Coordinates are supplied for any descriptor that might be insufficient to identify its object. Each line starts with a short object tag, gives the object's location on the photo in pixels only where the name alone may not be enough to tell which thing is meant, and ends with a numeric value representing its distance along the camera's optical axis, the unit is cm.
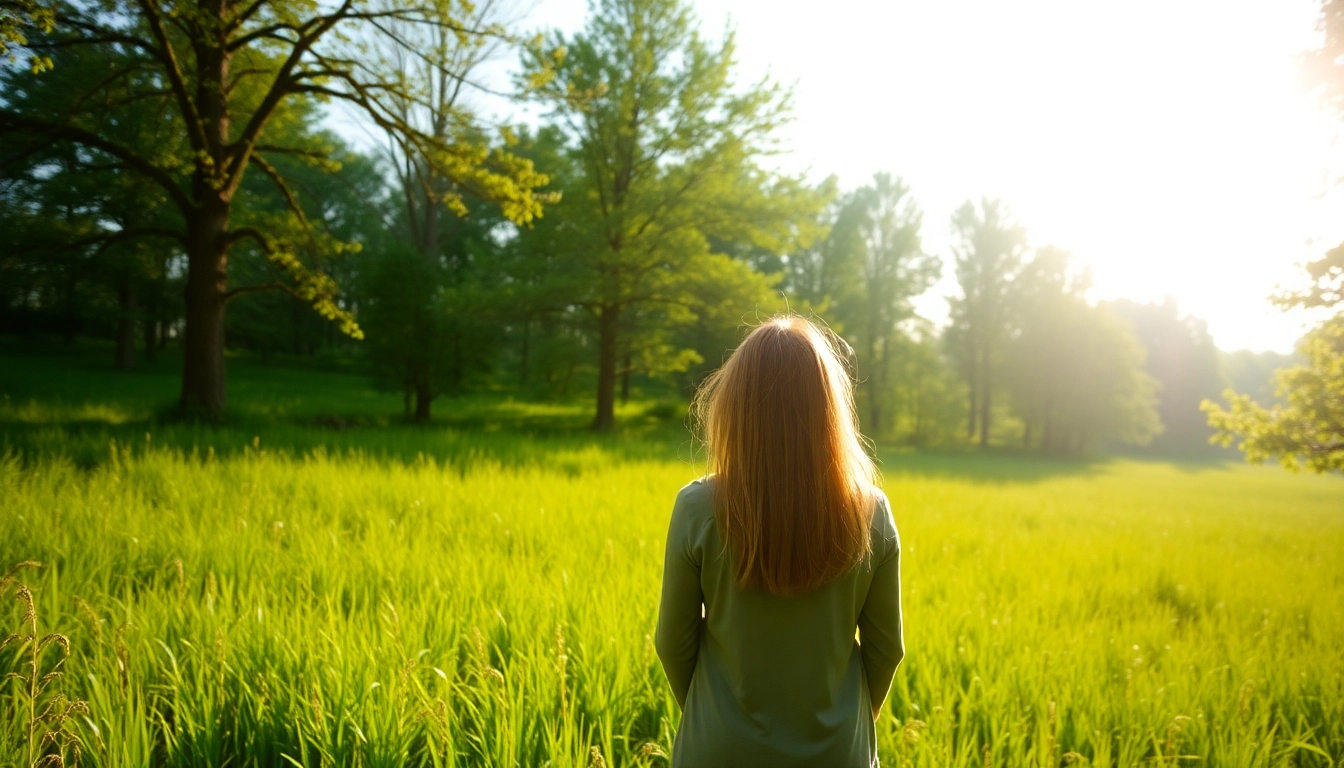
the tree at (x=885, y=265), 3138
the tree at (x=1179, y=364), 5128
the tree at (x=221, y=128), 900
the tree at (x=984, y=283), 3222
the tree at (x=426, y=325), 1478
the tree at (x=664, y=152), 1424
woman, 151
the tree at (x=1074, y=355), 3192
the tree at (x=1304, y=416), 778
